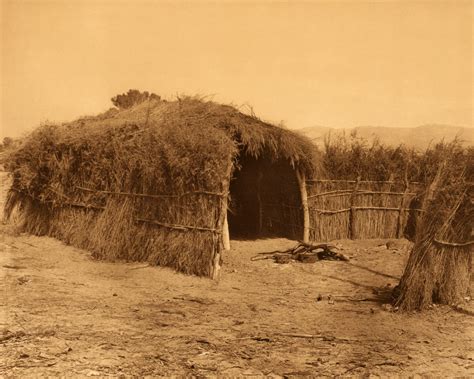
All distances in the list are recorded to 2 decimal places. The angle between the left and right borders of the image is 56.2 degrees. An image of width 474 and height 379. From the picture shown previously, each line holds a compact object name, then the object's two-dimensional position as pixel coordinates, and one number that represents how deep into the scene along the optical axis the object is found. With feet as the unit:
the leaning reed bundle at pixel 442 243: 19.85
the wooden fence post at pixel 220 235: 25.49
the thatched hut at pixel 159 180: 26.02
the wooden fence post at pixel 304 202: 37.04
